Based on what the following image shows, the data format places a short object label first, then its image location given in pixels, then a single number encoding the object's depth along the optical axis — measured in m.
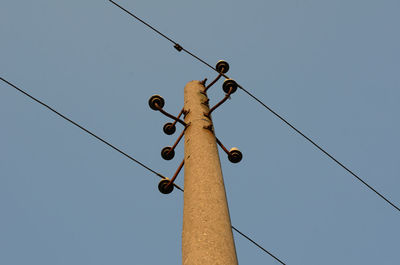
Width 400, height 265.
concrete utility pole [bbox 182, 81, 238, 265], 5.88
